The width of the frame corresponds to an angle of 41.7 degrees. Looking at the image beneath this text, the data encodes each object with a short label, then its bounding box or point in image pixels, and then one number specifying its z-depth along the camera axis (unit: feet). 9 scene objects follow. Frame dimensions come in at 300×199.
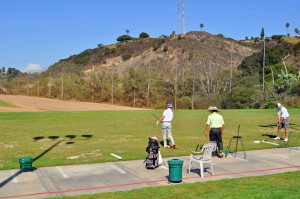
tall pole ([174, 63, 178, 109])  161.79
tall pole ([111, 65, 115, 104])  175.40
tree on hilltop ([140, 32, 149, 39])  537.65
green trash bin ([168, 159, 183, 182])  34.78
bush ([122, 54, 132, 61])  390.54
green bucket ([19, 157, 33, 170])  40.01
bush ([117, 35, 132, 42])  558.56
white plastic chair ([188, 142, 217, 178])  38.96
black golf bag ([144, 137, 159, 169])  41.19
